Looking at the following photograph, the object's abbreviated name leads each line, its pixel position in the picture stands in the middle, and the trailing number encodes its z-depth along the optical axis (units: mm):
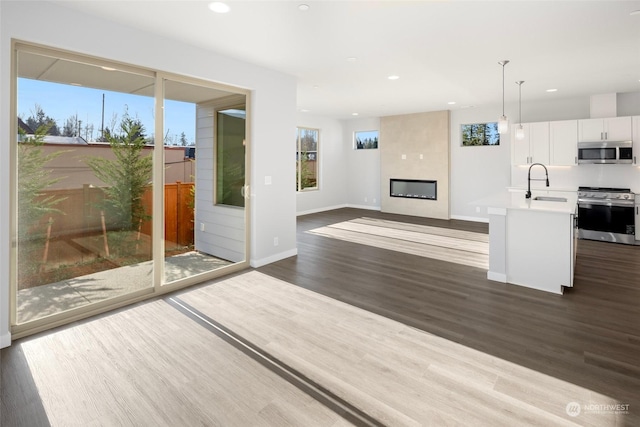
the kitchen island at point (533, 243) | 3706
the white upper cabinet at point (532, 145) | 6723
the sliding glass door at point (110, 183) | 2893
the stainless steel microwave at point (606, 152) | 5879
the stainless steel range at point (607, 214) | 5887
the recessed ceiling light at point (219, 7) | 2813
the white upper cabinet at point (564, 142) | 6395
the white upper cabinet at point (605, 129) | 5973
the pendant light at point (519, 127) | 5312
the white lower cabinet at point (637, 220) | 5870
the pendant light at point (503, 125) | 4645
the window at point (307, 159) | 9477
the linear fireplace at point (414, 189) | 8875
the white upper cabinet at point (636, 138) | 5863
